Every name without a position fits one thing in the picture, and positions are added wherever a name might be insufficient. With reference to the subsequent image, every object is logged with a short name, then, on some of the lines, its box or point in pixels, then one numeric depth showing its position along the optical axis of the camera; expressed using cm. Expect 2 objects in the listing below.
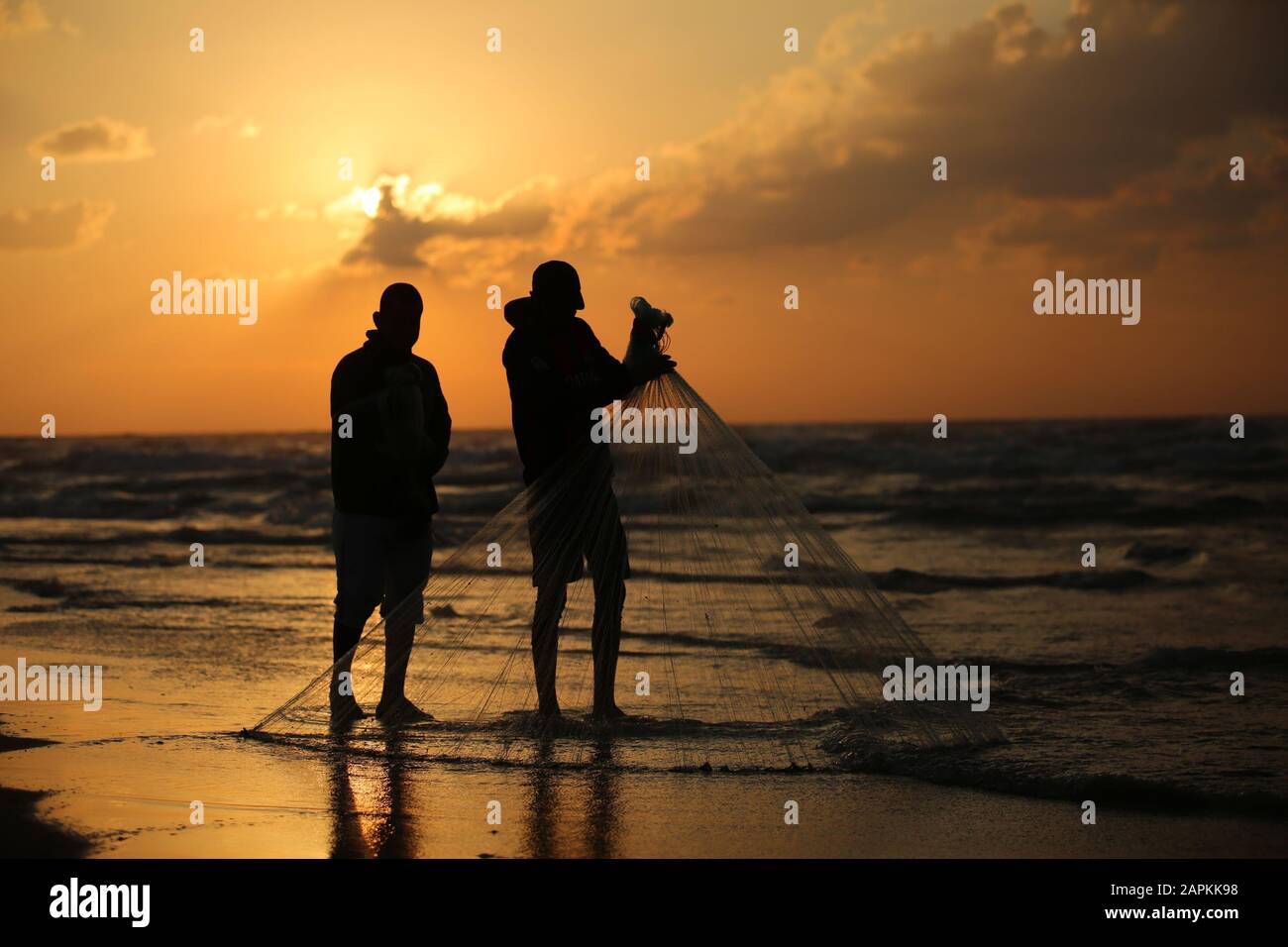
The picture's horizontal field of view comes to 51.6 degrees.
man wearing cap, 524
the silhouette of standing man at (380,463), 562
